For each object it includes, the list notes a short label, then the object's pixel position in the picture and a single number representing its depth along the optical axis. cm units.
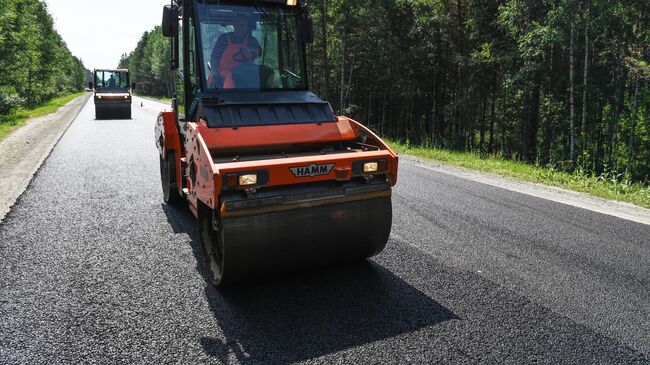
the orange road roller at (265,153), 374
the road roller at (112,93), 2512
